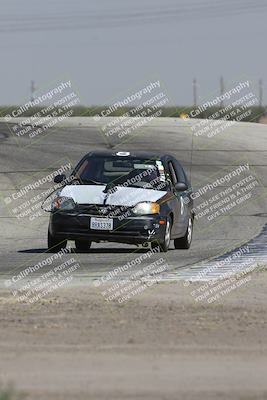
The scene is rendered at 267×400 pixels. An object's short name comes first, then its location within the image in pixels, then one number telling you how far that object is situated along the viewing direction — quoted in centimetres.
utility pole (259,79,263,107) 10366
